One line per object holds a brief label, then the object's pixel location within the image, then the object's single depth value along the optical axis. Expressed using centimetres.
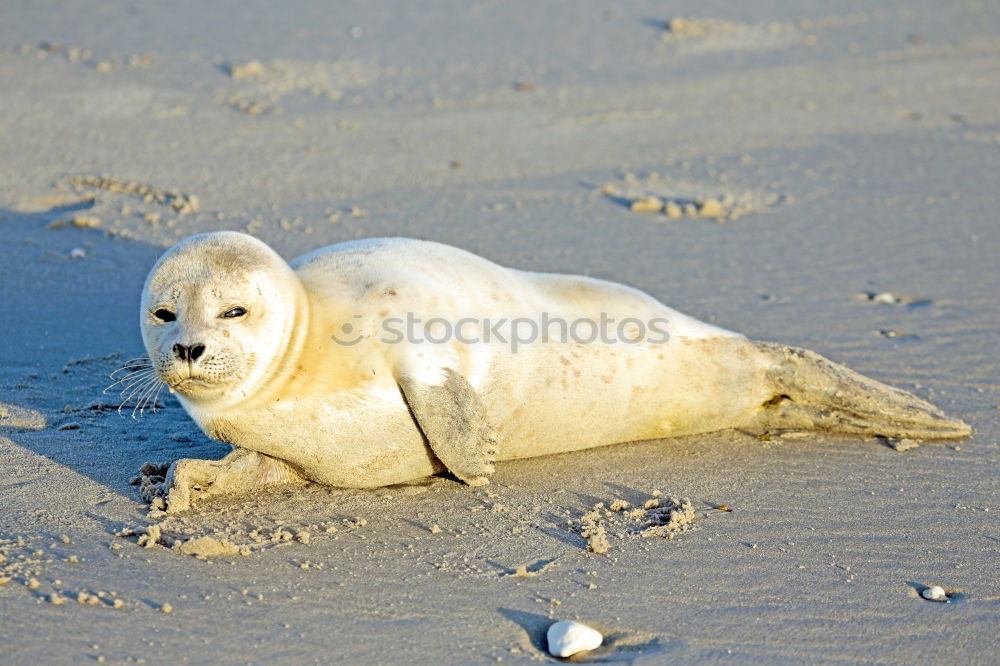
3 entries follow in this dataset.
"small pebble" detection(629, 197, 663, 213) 1298
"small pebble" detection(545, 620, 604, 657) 560
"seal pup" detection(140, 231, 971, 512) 710
